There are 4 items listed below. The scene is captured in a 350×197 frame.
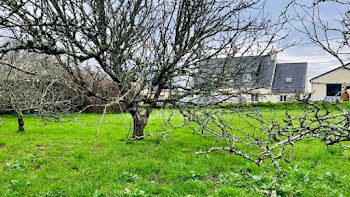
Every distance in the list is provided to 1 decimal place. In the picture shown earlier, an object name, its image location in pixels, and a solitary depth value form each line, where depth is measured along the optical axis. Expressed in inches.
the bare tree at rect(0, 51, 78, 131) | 322.4
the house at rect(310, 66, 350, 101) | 1035.9
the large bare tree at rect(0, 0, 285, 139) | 234.1
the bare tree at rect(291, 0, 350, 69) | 124.9
